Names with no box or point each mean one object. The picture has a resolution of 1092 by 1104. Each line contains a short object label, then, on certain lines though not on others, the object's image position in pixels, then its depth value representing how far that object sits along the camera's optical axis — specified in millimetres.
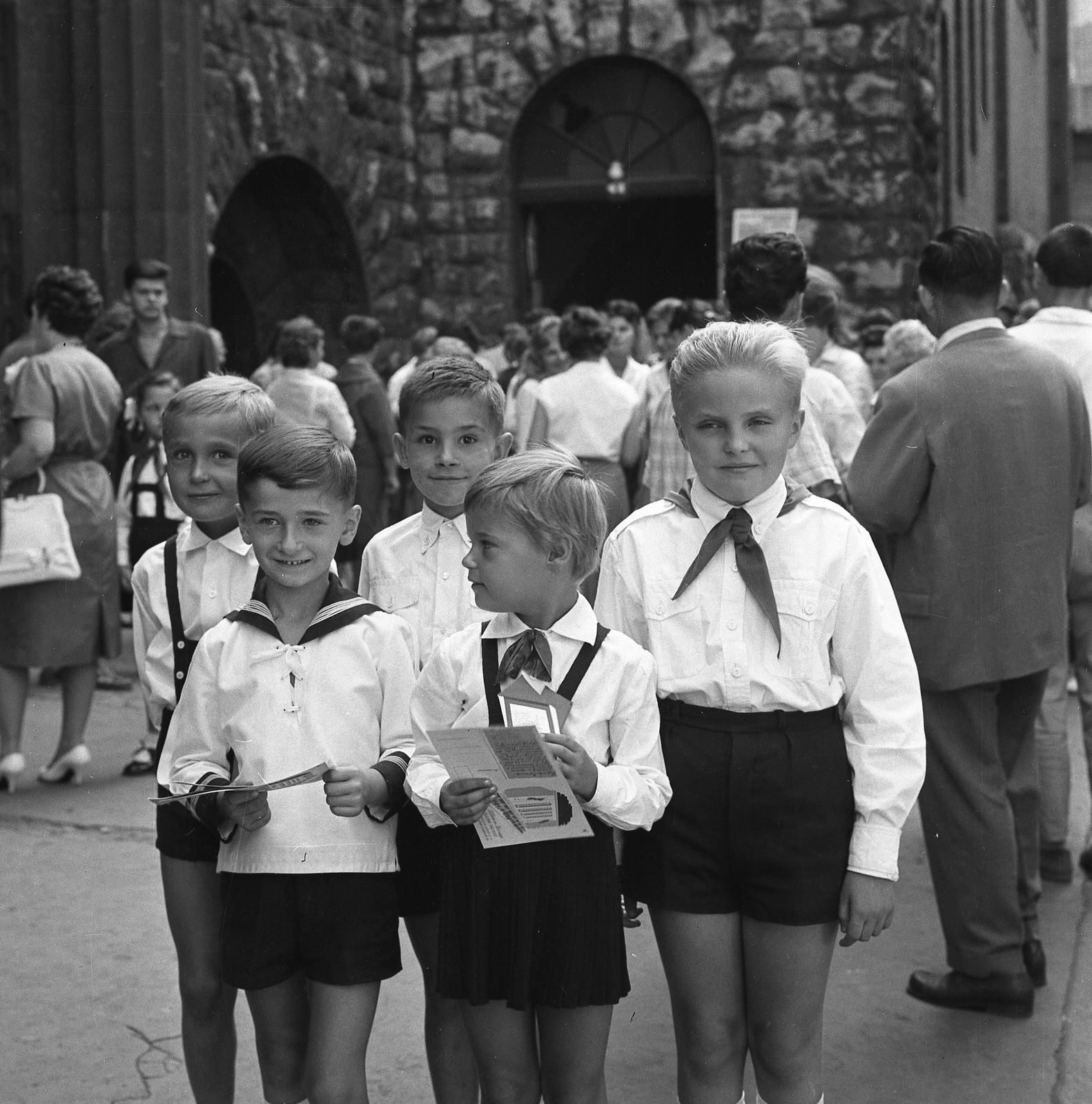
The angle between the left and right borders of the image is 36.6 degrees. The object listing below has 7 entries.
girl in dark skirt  2605
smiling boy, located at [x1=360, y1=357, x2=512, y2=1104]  3047
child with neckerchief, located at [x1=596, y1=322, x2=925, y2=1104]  2736
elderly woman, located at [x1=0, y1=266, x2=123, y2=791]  6258
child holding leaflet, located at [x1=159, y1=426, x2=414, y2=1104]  2723
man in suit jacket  4008
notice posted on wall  9656
